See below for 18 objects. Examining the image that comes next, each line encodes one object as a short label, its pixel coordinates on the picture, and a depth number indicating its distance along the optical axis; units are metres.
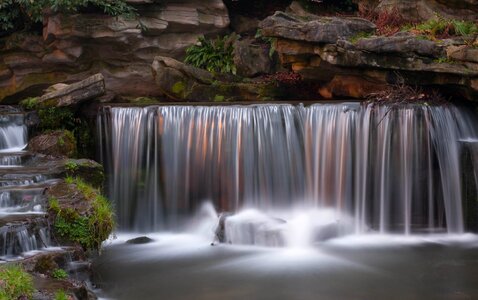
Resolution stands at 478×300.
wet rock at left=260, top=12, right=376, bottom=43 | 11.82
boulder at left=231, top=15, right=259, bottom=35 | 17.31
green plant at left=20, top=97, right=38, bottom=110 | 11.85
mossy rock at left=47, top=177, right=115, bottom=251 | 7.57
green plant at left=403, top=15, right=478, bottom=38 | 11.70
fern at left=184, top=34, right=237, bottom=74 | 16.17
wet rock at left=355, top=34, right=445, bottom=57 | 10.92
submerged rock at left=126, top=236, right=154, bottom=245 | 10.46
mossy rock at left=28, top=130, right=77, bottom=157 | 11.07
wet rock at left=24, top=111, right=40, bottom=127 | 11.76
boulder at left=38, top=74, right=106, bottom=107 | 11.64
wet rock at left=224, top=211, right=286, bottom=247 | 10.02
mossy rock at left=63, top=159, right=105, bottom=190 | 9.41
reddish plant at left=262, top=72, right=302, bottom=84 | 14.37
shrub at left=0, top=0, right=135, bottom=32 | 14.73
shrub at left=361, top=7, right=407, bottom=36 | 13.77
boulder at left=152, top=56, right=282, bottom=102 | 14.32
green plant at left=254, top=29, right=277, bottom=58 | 15.23
